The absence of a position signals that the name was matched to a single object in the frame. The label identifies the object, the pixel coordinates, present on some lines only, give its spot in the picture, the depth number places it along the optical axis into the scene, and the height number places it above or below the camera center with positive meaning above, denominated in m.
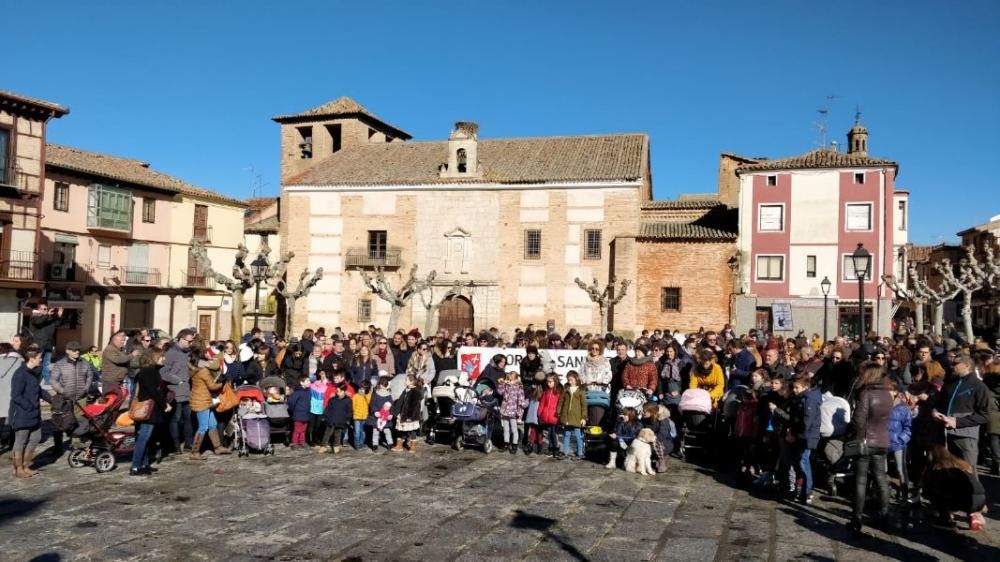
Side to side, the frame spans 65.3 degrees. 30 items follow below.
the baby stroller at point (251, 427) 12.16 -2.03
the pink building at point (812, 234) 32.91 +3.35
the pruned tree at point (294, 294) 26.83 +0.13
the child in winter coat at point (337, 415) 12.59 -1.87
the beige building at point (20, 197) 28.59 +3.49
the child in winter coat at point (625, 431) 11.69 -1.87
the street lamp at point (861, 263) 17.52 +1.13
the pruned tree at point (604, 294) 33.28 +0.52
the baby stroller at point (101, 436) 10.73 -2.00
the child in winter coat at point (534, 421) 12.79 -1.90
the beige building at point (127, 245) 34.84 +2.41
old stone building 34.53 +3.30
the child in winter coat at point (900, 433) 9.56 -1.46
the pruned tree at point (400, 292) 28.34 +0.39
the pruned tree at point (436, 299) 36.84 +0.22
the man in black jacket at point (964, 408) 8.95 -1.06
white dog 11.22 -2.11
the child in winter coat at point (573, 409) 12.38 -1.66
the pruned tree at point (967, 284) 31.05 +1.38
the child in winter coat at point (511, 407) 12.84 -1.70
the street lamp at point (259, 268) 22.22 +0.84
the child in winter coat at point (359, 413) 12.88 -1.87
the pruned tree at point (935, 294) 32.82 +0.91
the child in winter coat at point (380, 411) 12.80 -1.81
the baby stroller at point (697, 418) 11.96 -1.68
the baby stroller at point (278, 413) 12.64 -1.87
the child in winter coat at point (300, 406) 12.85 -1.77
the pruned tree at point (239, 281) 21.80 +0.46
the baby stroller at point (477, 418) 12.93 -1.91
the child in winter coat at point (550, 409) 12.53 -1.68
